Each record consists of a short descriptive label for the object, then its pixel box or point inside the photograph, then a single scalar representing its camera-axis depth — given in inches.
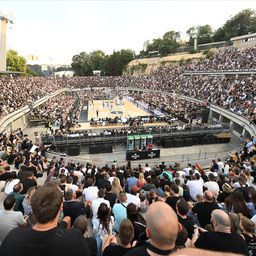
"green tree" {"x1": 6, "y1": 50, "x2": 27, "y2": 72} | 3093.0
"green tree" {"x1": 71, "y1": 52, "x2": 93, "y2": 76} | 4850.9
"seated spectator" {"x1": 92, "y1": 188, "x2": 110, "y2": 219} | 230.1
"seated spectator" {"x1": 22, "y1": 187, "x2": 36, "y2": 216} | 220.5
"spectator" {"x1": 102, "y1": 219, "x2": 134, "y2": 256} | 131.6
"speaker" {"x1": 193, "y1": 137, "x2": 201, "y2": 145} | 1095.0
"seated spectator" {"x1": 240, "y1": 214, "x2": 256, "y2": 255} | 158.9
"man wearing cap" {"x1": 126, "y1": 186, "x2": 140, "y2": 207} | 253.1
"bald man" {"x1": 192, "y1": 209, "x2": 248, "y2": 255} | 102.2
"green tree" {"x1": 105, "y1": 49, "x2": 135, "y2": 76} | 4670.3
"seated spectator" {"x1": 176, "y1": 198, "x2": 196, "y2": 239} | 175.8
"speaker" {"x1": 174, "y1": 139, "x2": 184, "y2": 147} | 1059.9
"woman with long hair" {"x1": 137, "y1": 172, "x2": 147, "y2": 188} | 366.9
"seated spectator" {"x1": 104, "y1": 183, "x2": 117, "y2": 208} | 263.7
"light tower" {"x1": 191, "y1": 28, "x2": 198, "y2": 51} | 4015.3
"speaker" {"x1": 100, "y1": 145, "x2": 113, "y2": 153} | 984.3
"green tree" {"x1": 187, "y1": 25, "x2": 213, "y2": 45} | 3750.0
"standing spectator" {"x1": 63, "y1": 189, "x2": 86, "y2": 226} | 217.3
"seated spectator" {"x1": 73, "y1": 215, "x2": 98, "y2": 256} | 147.2
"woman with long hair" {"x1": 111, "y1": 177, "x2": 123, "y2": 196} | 304.1
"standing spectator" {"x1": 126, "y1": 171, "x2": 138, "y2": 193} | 363.1
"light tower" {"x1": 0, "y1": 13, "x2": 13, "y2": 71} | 1786.4
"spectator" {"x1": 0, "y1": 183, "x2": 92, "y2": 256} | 80.2
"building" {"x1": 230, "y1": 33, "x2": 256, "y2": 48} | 2219.9
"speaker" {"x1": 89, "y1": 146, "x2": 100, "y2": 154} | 971.8
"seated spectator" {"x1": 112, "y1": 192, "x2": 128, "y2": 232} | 209.2
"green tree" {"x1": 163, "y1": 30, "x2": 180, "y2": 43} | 5012.3
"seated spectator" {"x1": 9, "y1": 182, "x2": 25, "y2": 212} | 228.4
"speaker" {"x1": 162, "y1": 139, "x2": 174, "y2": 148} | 1048.8
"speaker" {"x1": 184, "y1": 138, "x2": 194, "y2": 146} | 1074.7
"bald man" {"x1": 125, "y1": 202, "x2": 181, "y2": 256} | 78.6
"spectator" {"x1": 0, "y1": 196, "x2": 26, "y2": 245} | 159.9
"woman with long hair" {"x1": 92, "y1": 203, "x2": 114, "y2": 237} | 194.5
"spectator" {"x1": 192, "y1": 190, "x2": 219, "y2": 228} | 207.5
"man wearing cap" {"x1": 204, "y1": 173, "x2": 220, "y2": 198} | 302.0
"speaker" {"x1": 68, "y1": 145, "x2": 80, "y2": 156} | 950.3
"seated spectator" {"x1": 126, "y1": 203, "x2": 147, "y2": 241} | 181.3
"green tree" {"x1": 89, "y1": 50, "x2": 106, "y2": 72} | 4936.0
